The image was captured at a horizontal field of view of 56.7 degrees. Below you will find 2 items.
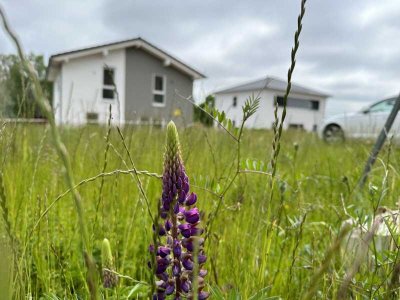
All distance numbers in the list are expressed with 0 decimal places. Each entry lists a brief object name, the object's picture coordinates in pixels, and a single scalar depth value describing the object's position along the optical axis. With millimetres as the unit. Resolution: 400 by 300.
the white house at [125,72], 21406
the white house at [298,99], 39906
